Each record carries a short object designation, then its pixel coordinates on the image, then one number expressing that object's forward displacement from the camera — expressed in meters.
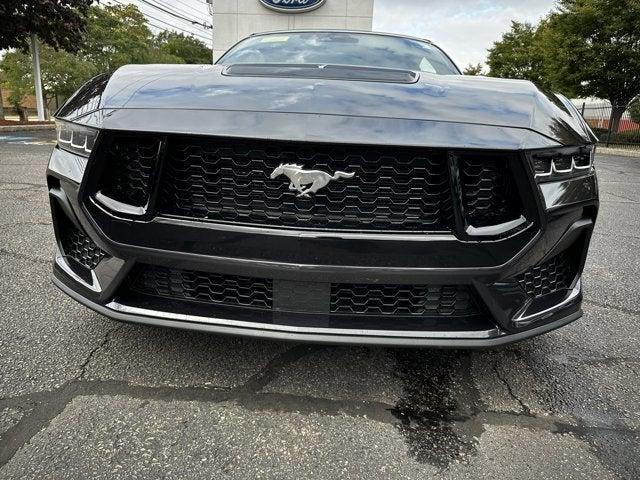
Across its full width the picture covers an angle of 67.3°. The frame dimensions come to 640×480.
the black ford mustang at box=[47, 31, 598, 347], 1.58
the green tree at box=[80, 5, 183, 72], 26.52
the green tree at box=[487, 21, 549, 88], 30.44
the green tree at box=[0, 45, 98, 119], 22.12
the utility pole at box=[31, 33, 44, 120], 16.33
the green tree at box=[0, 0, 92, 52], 14.19
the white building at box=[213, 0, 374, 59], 18.45
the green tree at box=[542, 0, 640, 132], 19.05
